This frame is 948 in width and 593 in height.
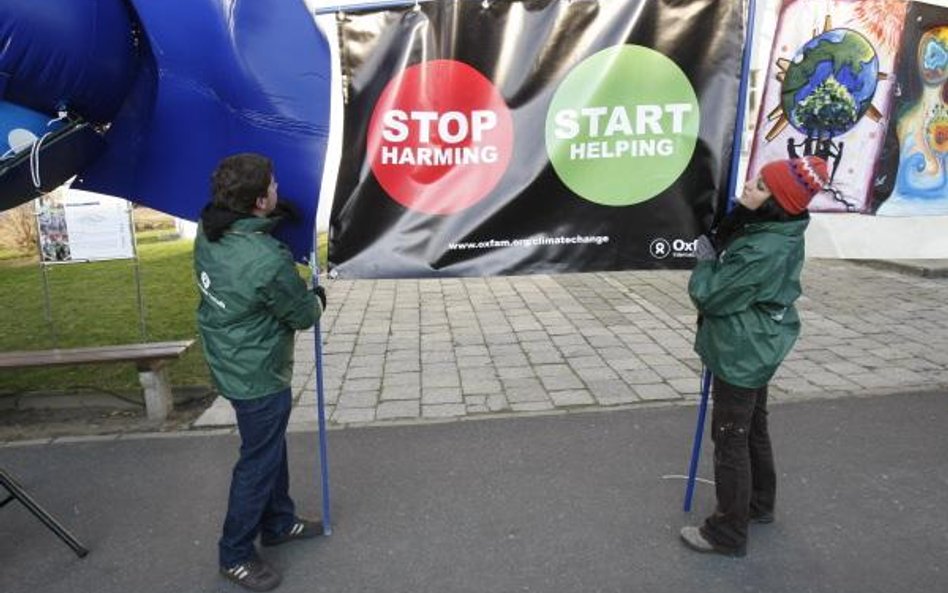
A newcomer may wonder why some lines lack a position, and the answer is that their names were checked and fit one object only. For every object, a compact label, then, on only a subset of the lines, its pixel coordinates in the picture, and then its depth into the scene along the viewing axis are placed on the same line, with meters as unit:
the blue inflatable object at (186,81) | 2.53
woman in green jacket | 2.69
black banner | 3.12
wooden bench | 4.65
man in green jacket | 2.61
